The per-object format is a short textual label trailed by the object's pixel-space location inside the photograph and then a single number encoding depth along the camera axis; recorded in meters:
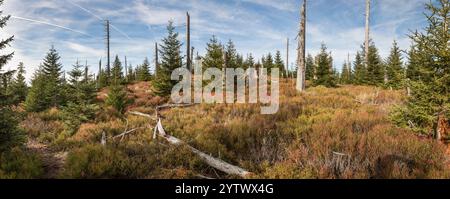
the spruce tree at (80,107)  10.81
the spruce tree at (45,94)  18.22
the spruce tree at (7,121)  5.71
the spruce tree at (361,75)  25.91
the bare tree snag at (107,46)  30.69
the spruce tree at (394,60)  20.90
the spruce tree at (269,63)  33.69
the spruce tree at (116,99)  15.41
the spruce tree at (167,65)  18.72
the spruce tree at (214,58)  22.02
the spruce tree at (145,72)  35.41
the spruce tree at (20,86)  22.84
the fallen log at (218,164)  5.16
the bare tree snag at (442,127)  6.27
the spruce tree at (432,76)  6.12
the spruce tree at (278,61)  36.22
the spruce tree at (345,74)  38.12
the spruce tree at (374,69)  24.34
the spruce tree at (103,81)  33.97
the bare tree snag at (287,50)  42.21
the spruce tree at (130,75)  43.03
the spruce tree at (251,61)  36.64
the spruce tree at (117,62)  36.44
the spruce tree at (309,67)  35.82
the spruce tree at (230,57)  25.68
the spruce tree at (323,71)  23.00
